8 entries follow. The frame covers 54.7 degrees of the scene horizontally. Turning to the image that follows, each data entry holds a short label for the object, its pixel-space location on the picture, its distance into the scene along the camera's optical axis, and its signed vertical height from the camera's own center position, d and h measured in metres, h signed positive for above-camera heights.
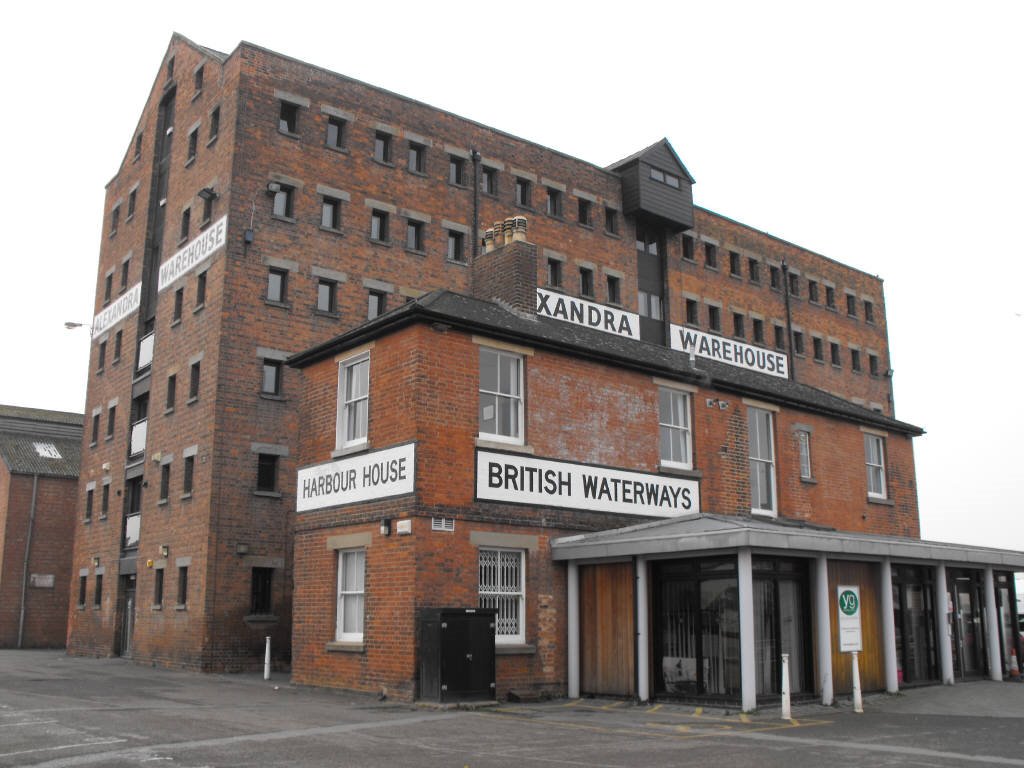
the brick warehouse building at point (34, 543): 40.25 +1.92
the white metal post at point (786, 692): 14.72 -1.48
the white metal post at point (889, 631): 18.16 -0.72
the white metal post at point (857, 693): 15.71 -1.58
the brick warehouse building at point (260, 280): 26.58 +9.92
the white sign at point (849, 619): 16.61 -0.46
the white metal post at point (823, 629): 16.61 -0.62
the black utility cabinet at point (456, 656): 16.05 -1.05
